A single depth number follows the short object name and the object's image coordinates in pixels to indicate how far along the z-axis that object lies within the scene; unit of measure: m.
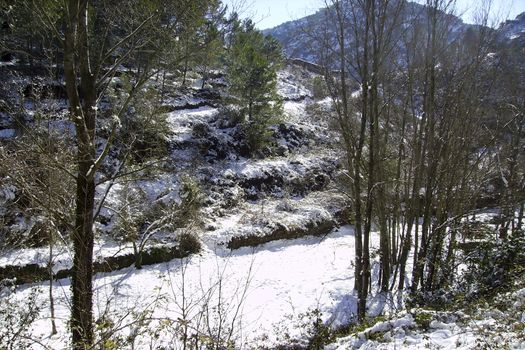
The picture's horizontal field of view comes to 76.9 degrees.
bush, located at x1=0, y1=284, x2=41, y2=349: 7.12
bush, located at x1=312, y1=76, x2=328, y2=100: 27.51
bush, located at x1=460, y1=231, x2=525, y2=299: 6.30
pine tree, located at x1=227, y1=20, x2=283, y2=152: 19.89
